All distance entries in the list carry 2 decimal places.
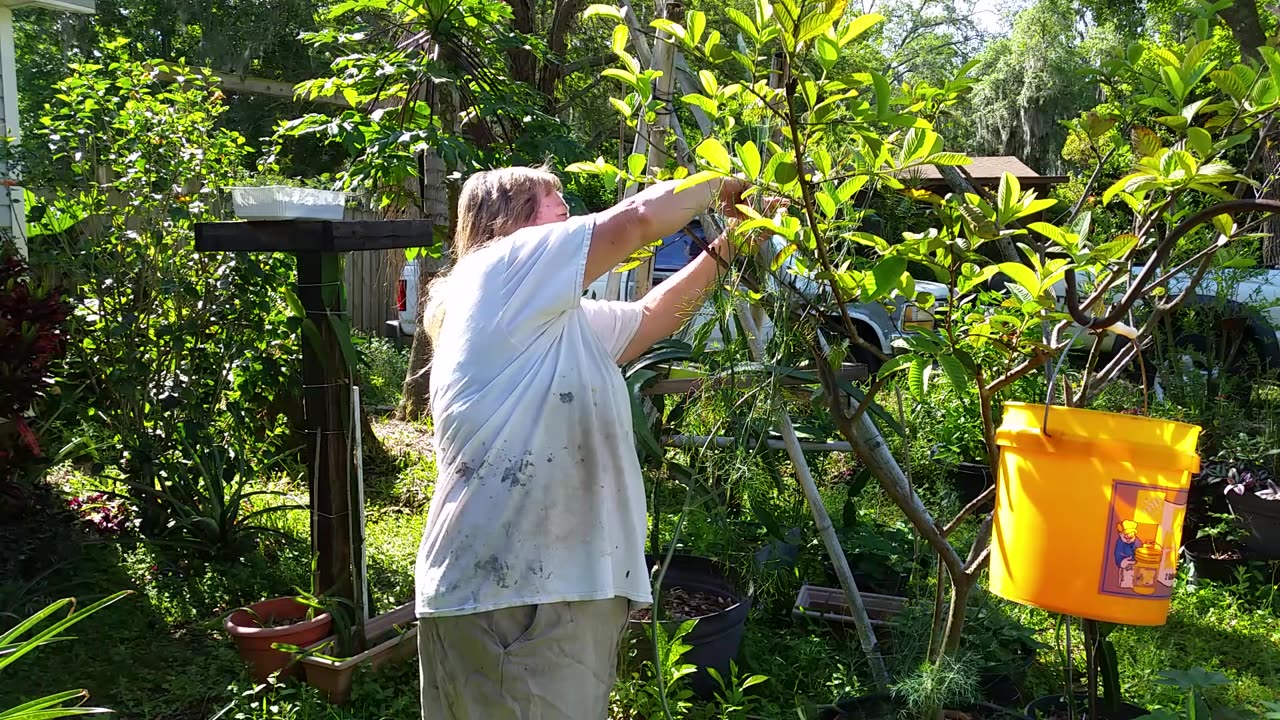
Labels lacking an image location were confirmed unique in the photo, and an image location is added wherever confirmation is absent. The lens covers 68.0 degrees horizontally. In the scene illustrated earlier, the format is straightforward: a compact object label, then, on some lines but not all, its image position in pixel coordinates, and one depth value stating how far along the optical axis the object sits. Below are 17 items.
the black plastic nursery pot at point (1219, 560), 4.20
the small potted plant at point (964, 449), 5.03
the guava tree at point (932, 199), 1.58
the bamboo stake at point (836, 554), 2.82
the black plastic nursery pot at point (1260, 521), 4.04
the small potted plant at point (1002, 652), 2.81
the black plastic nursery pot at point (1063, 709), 2.53
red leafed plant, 3.65
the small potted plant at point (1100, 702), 2.50
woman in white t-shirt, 1.81
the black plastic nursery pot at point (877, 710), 2.51
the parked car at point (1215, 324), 4.93
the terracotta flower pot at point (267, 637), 3.05
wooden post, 3.15
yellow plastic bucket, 1.65
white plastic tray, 2.99
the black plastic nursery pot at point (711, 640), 2.96
